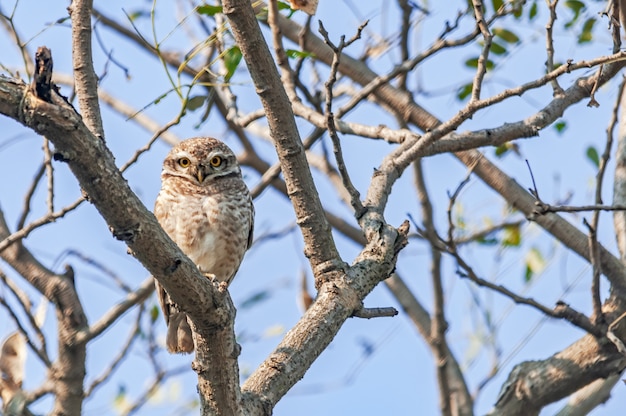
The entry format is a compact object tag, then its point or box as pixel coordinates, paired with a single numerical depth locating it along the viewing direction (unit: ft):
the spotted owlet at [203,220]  30.04
